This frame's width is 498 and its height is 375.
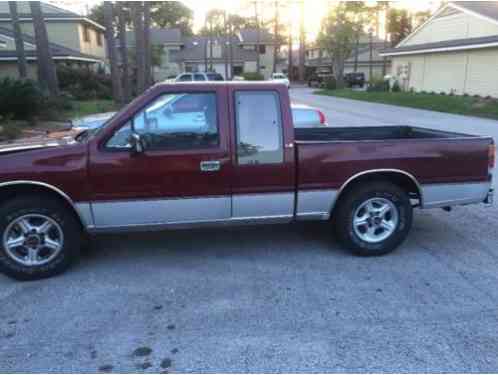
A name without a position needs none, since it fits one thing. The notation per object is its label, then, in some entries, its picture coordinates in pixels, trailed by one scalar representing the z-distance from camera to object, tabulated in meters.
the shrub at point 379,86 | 34.77
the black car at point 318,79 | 47.03
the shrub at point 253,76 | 52.34
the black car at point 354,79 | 48.50
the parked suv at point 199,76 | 33.53
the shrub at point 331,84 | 42.59
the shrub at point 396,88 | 33.32
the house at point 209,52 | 61.00
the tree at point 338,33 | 46.31
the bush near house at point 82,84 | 27.81
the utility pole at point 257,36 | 60.07
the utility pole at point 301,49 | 60.44
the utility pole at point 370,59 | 57.34
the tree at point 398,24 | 64.16
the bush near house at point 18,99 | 14.98
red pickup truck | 4.19
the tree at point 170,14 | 77.12
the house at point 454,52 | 24.89
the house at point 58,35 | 29.98
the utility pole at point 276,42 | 63.28
